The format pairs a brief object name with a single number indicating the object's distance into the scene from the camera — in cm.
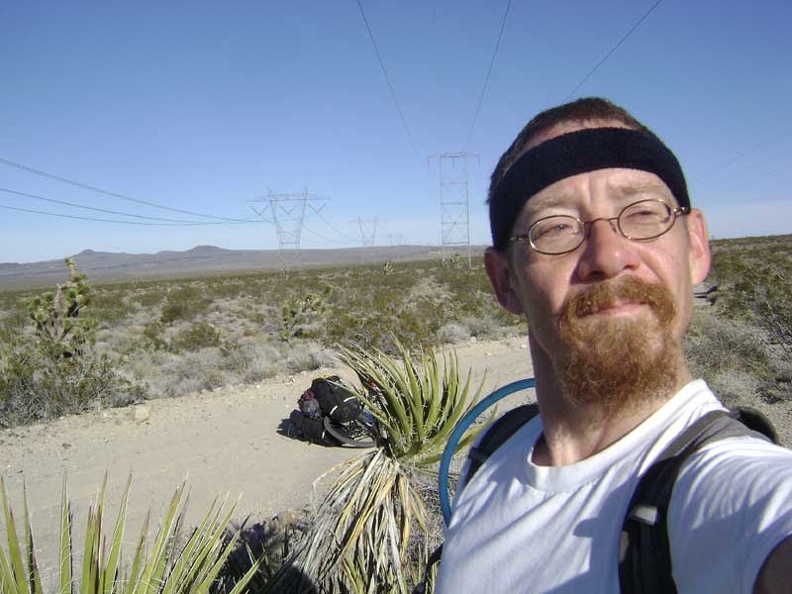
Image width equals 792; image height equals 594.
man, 93
